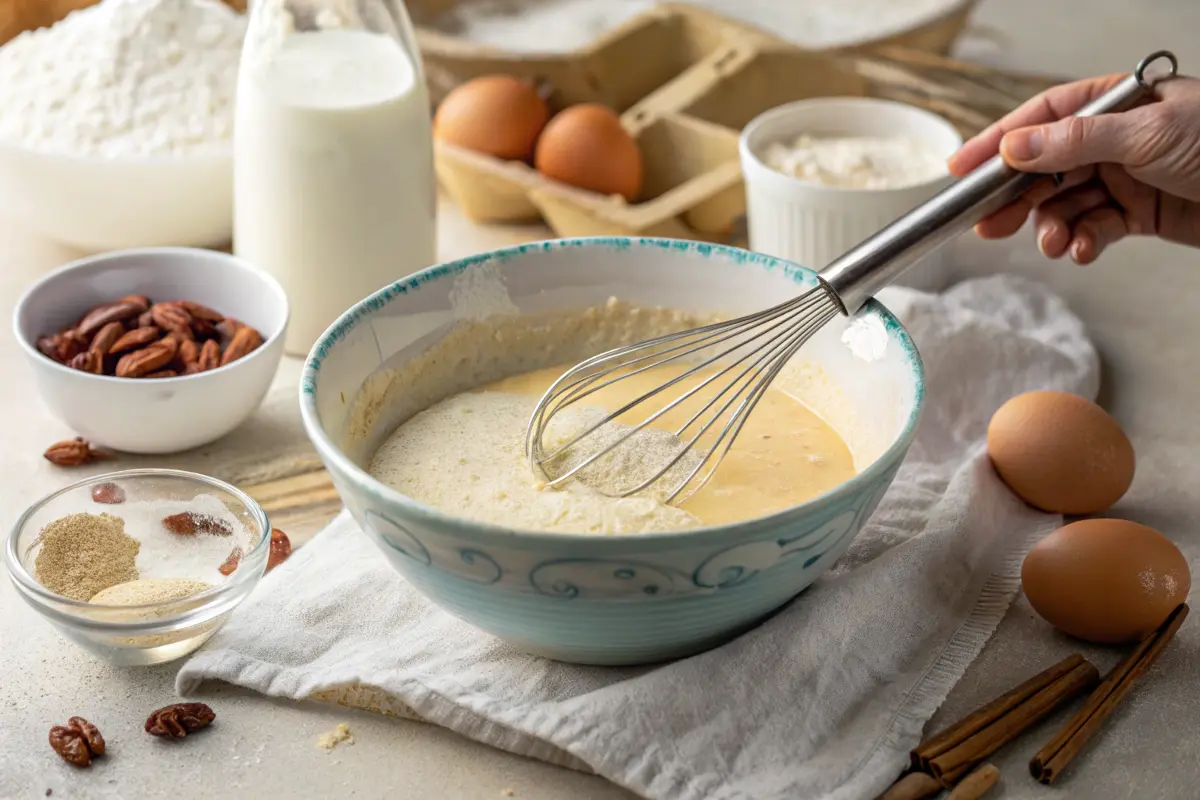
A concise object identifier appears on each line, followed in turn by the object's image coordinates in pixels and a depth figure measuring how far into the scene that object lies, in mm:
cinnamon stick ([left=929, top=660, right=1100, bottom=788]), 918
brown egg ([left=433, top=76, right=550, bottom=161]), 1789
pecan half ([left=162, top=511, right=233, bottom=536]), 1140
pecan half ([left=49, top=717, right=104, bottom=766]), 945
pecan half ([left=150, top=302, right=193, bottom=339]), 1342
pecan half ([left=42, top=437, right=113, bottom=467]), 1311
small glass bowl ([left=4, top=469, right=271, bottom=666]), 987
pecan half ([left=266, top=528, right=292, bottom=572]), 1181
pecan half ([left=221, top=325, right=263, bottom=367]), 1326
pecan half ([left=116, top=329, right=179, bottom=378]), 1282
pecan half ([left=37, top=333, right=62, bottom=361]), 1305
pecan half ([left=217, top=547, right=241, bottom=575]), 1110
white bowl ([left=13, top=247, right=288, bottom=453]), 1256
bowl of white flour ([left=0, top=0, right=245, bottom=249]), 1554
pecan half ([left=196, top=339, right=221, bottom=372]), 1311
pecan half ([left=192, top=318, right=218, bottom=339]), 1374
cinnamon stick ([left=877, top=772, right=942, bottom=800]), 899
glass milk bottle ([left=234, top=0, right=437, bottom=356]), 1416
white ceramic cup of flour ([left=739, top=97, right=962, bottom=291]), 1514
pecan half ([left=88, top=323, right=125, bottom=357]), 1309
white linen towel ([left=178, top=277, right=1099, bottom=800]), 917
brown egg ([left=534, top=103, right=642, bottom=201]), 1730
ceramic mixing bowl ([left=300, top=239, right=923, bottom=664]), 850
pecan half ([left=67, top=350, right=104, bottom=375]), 1292
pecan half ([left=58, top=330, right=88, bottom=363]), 1307
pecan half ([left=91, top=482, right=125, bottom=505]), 1143
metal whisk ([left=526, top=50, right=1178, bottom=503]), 1053
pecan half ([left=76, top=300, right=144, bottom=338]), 1334
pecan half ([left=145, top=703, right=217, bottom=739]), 969
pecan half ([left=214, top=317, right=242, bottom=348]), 1381
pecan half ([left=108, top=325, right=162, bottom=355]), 1311
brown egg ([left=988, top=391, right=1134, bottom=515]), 1175
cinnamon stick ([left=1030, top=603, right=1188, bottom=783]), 923
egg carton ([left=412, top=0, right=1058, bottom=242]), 1680
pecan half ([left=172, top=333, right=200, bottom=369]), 1310
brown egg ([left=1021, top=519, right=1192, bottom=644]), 1010
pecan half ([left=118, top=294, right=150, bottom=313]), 1380
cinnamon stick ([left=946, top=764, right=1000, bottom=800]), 896
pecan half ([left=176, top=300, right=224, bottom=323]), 1380
